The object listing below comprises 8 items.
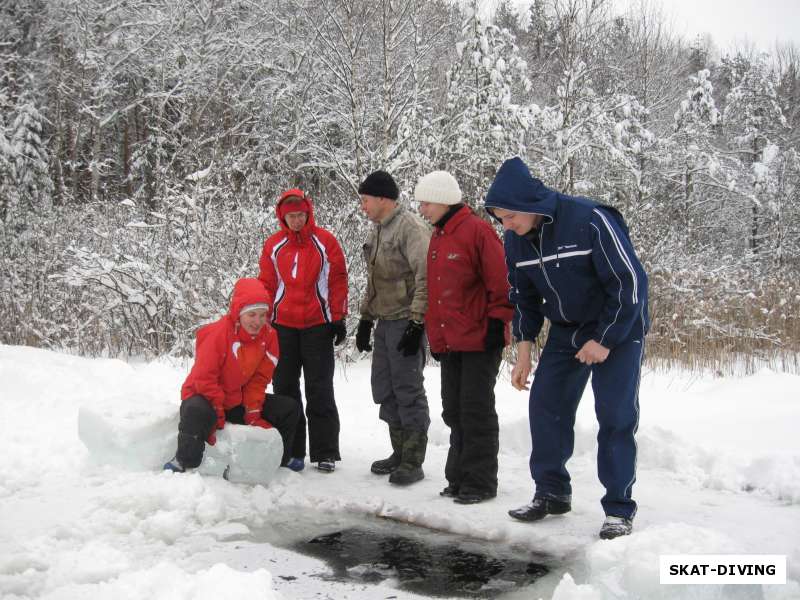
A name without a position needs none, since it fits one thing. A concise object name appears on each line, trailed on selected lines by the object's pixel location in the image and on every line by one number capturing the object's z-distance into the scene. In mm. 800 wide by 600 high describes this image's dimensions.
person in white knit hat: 4844
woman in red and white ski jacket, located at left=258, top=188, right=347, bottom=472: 5559
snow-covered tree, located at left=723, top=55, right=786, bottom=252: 31438
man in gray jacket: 5289
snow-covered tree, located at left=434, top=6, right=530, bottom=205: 13148
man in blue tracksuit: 4066
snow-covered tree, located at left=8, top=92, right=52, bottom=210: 23812
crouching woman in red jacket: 4895
